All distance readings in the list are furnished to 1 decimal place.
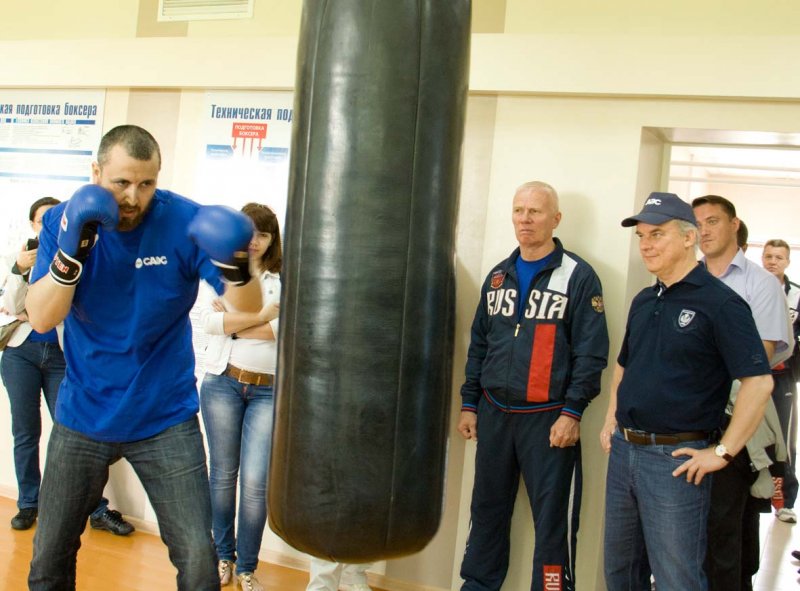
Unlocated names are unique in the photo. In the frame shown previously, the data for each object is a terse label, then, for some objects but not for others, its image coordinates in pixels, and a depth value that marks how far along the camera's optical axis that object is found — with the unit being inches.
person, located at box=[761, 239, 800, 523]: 138.3
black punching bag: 56.9
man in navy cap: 86.5
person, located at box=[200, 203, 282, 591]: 117.3
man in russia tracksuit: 109.7
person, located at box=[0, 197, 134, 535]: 140.0
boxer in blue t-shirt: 76.6
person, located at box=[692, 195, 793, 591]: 100.0
